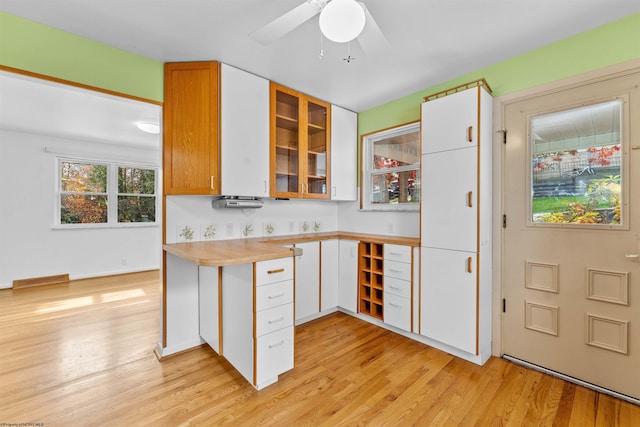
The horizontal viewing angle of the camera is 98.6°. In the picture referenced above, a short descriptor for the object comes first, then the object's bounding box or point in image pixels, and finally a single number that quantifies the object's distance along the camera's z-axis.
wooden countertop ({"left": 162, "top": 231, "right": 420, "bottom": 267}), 1.63
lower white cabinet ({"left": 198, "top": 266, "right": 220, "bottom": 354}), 2.14
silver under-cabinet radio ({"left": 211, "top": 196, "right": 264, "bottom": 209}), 2.44
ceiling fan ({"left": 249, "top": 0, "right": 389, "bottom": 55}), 1.15
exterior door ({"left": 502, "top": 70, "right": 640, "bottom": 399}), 1.72
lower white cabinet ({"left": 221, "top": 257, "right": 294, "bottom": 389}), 1.75
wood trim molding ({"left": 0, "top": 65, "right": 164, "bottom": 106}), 1.67
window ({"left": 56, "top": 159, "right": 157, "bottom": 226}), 4.60
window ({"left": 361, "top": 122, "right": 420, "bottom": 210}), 2.95
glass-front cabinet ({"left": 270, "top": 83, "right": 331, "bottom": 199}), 2.65
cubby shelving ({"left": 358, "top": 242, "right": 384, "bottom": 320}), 2.81
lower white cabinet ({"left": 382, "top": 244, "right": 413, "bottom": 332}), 2.52
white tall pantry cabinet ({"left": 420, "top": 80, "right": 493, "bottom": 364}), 2.11
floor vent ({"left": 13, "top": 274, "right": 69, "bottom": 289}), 4.11
